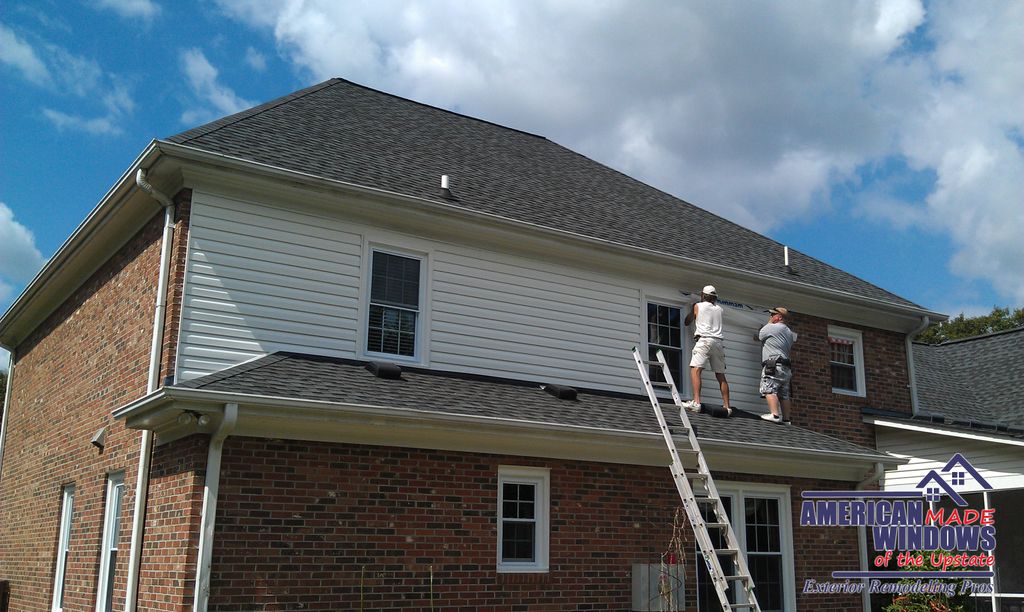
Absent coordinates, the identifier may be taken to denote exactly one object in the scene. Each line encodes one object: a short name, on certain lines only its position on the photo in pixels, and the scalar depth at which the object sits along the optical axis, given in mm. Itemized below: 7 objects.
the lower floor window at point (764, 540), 11906
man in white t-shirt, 12727
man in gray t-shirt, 13406
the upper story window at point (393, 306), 10992
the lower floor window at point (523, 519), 10148
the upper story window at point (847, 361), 15016
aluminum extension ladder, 8594
